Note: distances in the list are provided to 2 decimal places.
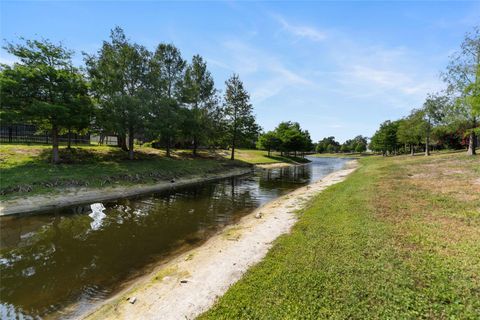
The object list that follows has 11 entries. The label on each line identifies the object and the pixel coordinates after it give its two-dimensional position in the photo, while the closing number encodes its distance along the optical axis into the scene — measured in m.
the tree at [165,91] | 28.30
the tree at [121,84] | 25.55
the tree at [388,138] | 69.75
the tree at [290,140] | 65.91
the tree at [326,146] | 147.99
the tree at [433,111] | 43.88
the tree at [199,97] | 36.51
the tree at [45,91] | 19.12
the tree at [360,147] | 134.00
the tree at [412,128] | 47.56
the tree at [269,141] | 62.92
